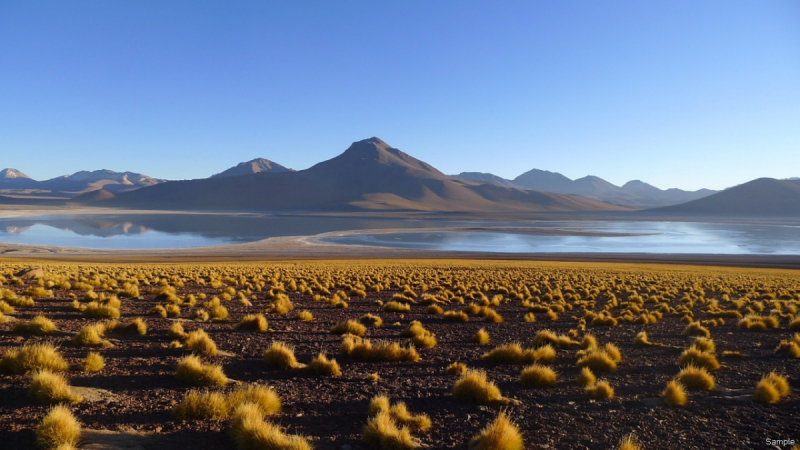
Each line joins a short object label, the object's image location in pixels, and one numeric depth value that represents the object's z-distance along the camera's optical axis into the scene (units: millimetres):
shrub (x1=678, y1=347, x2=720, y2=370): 7727
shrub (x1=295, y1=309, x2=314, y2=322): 11721
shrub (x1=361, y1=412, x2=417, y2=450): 4438
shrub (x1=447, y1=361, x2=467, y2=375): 7219
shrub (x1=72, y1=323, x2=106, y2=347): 7629
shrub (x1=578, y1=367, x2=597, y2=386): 6703
